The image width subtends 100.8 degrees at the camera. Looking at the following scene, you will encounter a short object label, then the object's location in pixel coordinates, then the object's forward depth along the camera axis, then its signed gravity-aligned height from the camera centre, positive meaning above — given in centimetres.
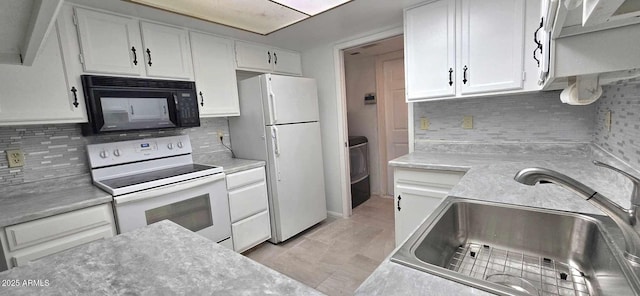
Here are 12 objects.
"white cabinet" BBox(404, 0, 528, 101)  171 +43
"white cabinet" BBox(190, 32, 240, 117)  231 +45
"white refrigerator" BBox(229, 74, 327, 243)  247 -20
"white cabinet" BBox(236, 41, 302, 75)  261 +67
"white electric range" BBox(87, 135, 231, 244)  172 -39
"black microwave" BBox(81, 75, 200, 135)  178 +20
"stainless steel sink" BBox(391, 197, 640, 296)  67 -46
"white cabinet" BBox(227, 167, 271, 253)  230 -77
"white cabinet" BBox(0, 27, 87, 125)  151 +27
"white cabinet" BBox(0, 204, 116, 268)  136 -54
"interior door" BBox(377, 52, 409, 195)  356 +9
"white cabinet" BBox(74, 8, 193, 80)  176 +61
